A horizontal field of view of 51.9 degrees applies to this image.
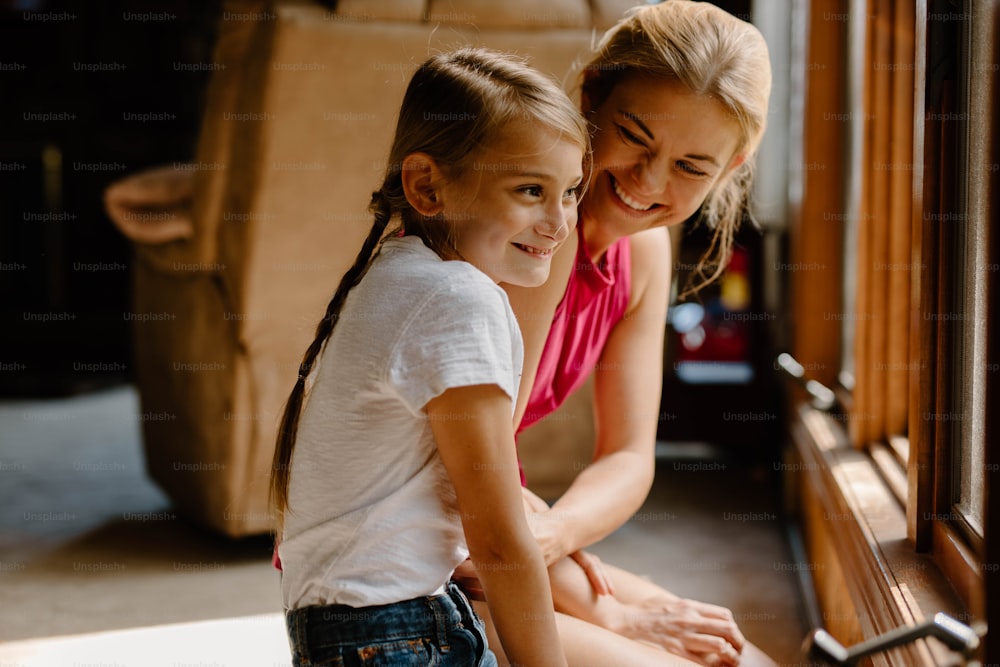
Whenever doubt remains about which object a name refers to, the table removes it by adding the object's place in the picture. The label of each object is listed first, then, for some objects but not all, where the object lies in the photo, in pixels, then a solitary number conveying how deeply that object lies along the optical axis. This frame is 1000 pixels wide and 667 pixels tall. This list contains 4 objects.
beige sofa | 2.00
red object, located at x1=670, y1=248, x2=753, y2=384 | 3.12
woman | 1.32
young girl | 0.96
